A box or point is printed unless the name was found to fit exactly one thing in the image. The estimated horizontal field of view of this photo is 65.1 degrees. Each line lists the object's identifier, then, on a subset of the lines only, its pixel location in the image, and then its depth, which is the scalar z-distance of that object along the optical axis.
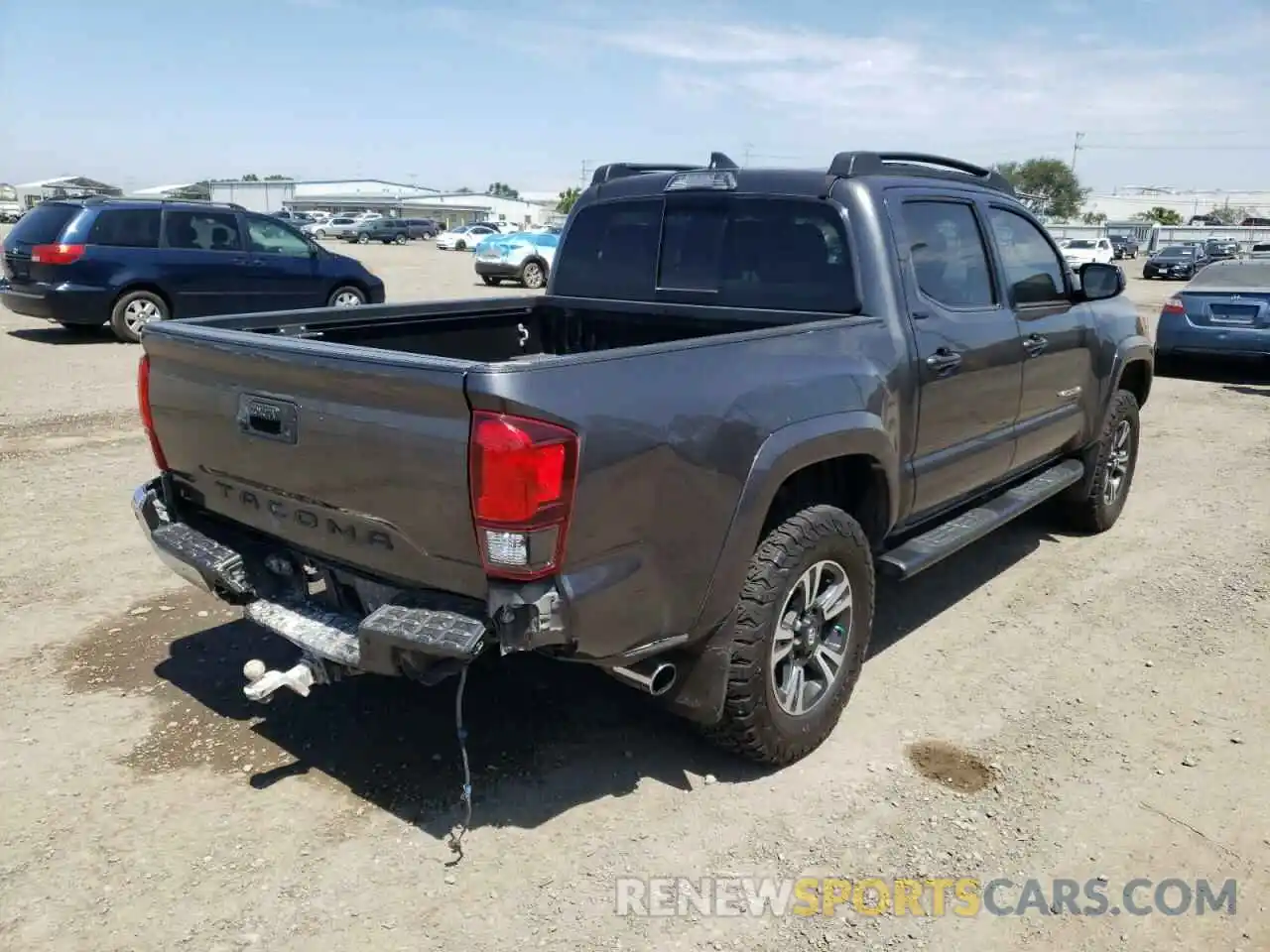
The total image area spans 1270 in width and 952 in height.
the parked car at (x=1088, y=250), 39.59
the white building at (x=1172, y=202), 123.75
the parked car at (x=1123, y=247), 56.74
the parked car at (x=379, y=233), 52.74
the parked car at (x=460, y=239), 48.18
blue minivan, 11.94
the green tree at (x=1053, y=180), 98.88
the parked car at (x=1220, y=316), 11.33
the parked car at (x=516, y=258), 23.44
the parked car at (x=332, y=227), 54.53
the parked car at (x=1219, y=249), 43.04
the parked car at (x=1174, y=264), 37.53
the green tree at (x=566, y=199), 97.53
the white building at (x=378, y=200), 84.62
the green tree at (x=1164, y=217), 102.12
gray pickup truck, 2.59
